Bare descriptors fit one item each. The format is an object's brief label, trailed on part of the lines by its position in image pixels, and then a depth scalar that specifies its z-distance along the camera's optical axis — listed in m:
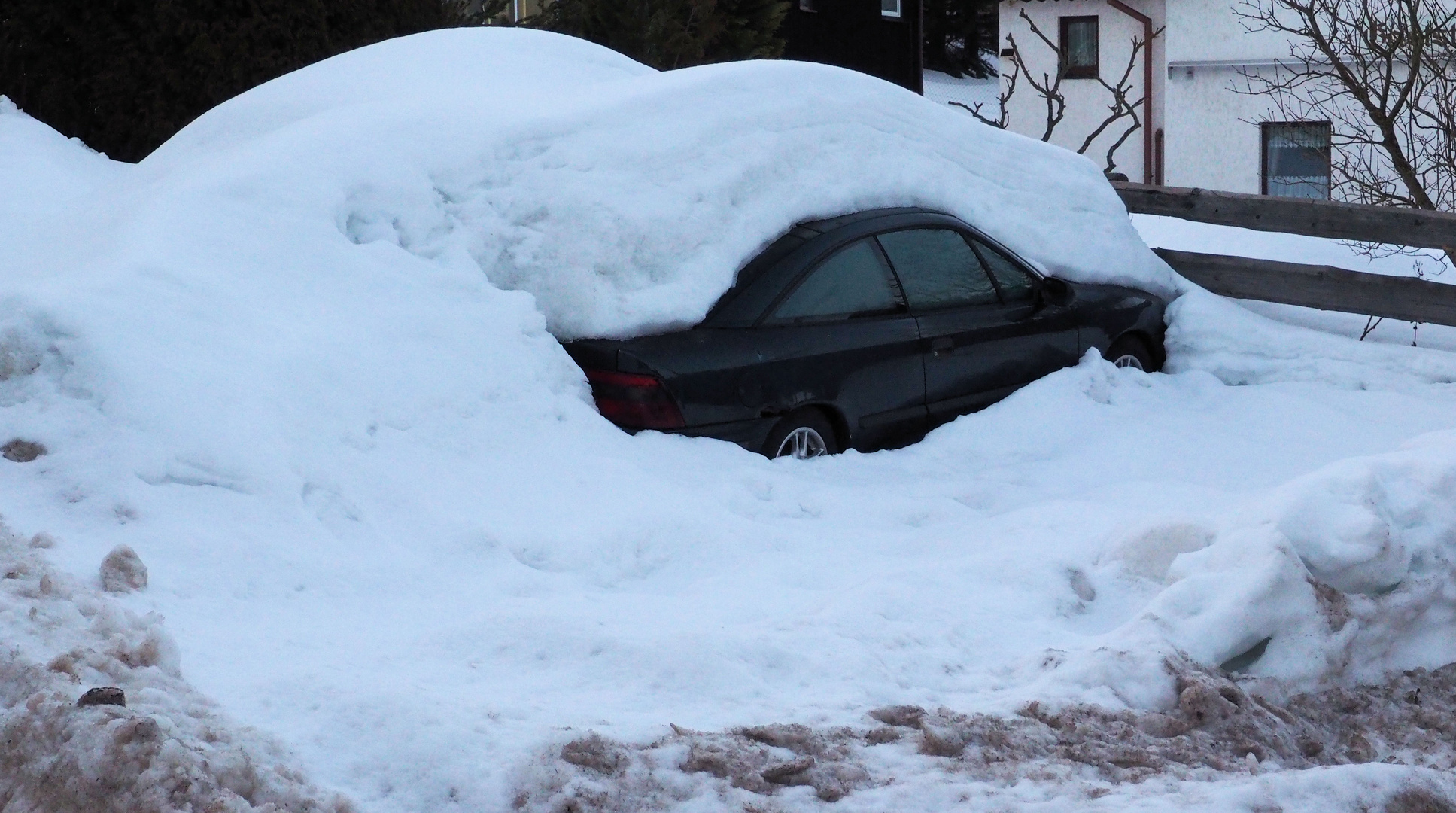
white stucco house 20.95
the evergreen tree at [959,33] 42.97
